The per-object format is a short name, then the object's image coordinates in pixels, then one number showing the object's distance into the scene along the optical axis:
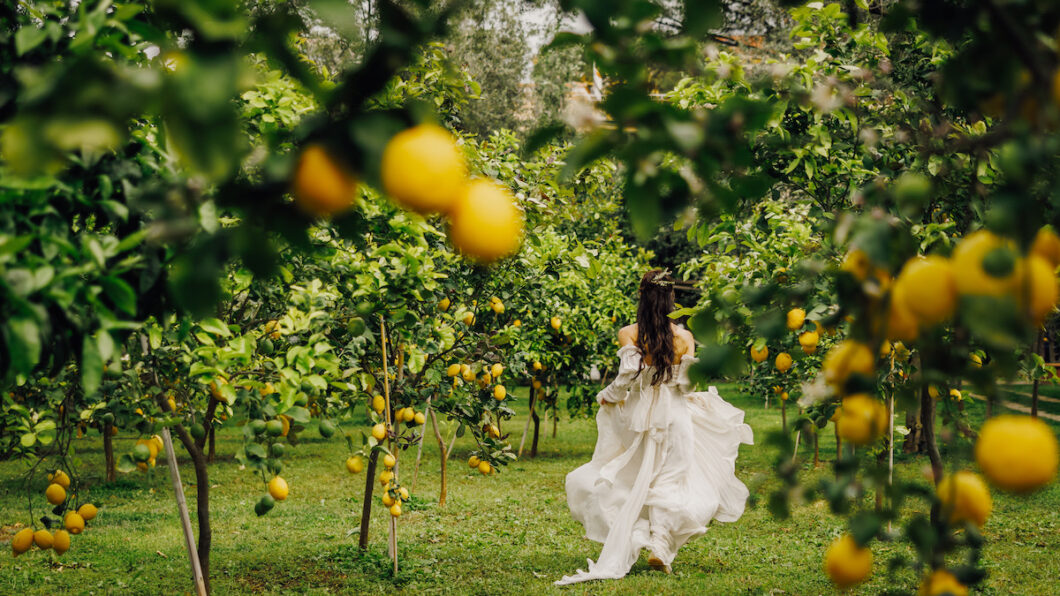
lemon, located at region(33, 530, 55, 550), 3.04
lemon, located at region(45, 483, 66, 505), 3.12
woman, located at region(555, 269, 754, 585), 5.13
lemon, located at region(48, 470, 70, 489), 3.19
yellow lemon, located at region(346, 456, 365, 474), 3.84
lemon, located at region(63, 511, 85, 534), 3.04
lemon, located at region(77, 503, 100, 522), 3.25
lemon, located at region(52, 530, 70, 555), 3.06
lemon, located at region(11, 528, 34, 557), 3.05
